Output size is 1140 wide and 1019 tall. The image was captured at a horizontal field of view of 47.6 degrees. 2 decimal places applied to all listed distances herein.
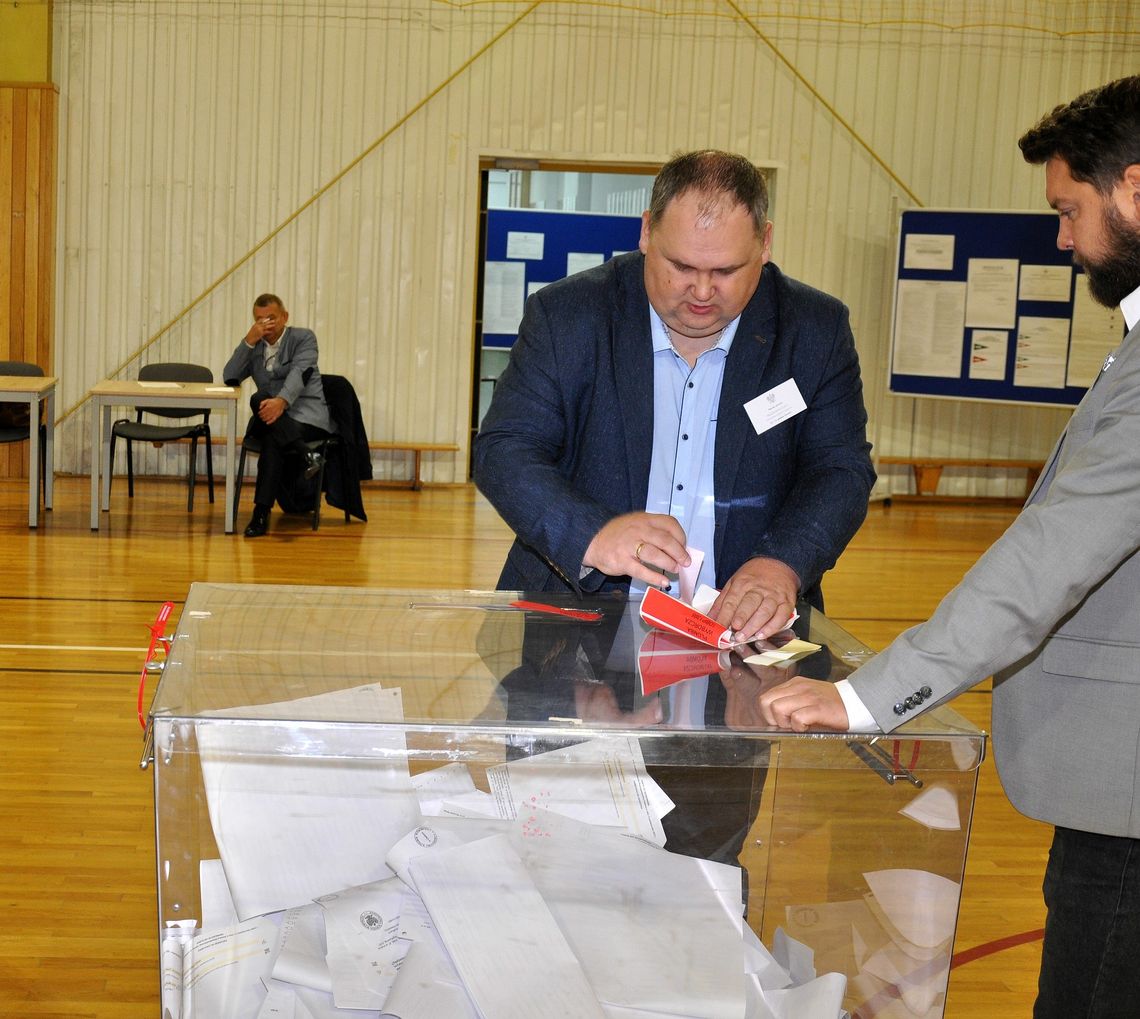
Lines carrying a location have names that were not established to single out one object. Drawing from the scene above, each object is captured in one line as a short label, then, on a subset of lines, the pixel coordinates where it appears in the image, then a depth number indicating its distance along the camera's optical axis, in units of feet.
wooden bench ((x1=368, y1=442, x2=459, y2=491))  29.71
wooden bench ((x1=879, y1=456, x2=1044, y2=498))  31.01
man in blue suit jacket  6.40
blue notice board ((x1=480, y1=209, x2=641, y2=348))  31.71
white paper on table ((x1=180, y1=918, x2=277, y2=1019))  3.76
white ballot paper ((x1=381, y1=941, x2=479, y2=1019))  3.63
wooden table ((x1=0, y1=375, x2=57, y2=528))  23.16
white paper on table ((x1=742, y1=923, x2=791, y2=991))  3.93
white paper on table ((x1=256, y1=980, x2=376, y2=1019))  3.74
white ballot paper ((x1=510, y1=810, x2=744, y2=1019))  3.76
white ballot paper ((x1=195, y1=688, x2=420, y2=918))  3.64
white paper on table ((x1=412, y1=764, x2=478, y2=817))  3.88
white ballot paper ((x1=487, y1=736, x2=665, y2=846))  3.81
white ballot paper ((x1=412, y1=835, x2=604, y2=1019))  3.66
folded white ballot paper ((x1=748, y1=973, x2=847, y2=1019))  3.92
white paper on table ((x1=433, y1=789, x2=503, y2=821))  3.92
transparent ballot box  3.69
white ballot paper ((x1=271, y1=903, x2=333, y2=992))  3.75
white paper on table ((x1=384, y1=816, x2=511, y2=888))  3.88
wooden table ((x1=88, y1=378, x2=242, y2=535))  23.39
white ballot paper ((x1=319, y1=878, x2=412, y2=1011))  3.73
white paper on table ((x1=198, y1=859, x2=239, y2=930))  3.79
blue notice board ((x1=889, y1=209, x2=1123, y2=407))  28.48
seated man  24.14
